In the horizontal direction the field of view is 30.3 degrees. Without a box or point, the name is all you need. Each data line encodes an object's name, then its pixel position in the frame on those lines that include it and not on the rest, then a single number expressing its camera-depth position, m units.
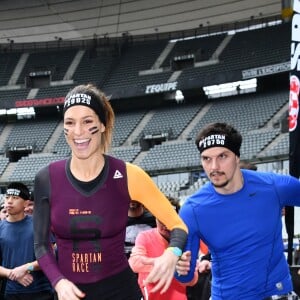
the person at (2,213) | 7.71
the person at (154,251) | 4.86
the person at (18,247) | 5.83
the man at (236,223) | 3.67
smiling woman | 3.11
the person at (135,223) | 6.04
